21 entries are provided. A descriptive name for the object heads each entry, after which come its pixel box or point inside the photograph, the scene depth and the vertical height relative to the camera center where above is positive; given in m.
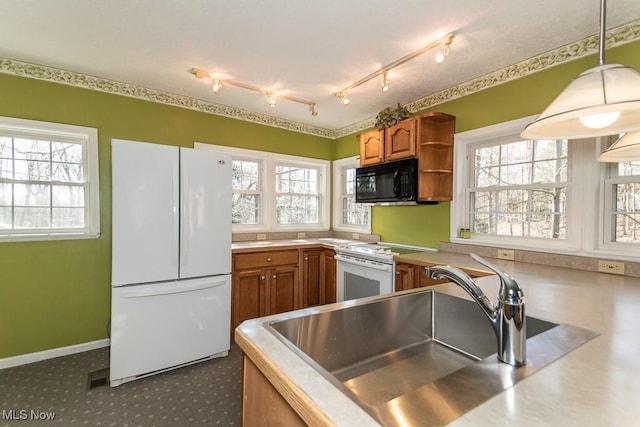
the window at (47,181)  2.44 +0.25
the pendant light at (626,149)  1.37 +0.30
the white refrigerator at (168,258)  2.14 -0.39
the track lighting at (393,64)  1.98 +1.16
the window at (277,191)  3.59 +0.24
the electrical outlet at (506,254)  2.38 -0.37
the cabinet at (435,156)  2.71 +0.52
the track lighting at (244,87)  2.50 +1.17
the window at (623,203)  1.90 +0.05
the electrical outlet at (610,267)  1.85 -0.36
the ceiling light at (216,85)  2.52 +1.09
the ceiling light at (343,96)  2.83 +1.14
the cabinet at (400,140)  2.75 +0.69
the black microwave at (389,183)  2.74 +0.28
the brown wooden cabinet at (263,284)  2.90 -0.79
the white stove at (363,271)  2.62 -0.59
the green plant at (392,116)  2.95 +0.97
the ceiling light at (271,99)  2.90 +1.11
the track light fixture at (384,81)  2.40 +1.09
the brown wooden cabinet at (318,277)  3.36 -0.79
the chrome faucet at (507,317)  0.74 -0.29
